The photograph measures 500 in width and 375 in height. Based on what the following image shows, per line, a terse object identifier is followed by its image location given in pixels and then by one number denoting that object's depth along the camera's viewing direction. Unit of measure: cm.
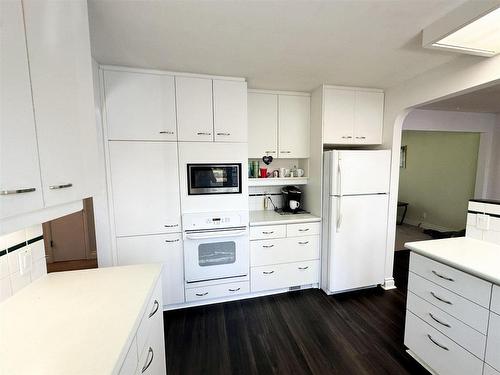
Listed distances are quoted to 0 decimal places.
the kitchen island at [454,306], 125
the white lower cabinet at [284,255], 255
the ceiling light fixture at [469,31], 124
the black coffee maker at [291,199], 294
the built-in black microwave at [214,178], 233
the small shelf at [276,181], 279
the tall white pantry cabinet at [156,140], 211
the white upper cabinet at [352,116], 263
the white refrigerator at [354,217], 250
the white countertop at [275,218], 254
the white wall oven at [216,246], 231
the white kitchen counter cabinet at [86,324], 75
